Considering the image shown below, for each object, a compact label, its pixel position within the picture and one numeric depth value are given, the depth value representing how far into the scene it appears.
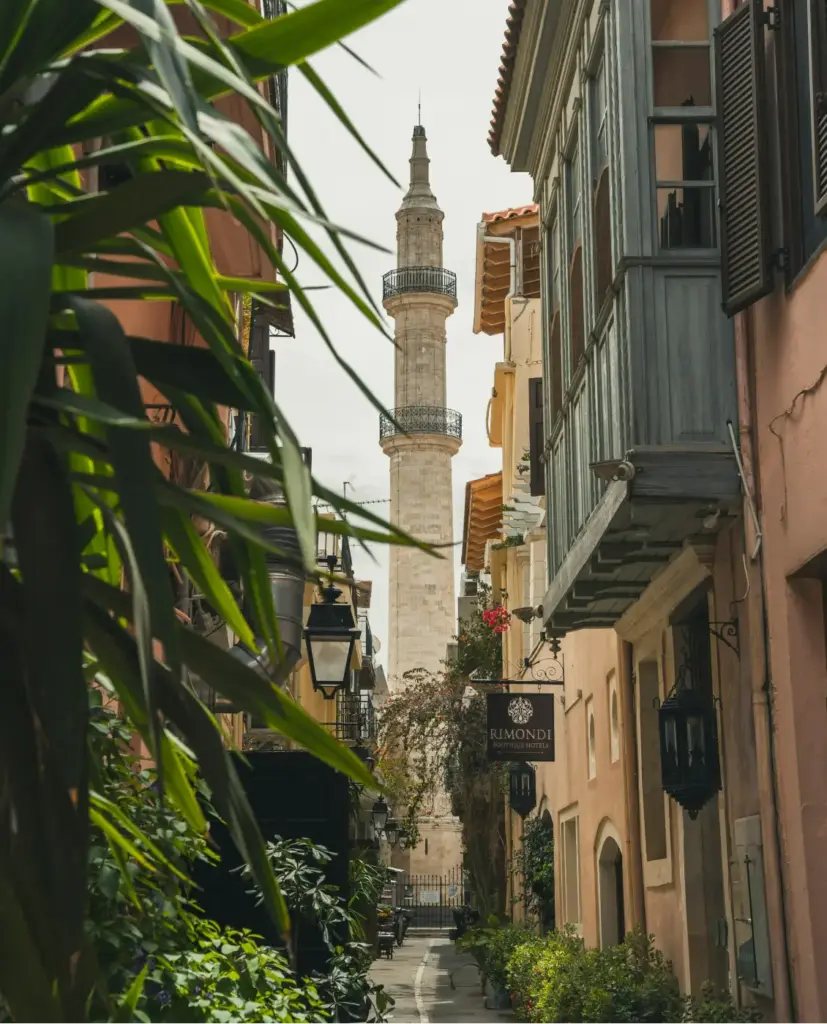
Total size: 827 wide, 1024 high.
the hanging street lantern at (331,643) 11.08
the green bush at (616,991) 10.28
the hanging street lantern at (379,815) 21.62
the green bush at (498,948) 19.33
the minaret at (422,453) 56.59
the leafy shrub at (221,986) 5.39
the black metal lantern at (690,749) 10.20
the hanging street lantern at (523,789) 23.84
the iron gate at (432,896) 53.66
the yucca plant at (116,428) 2.15
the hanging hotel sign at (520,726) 17.62
